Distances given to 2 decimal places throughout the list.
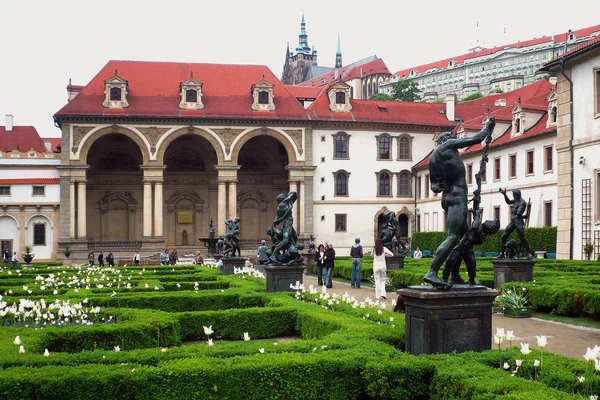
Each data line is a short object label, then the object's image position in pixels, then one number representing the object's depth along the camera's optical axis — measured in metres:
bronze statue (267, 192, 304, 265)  16.70
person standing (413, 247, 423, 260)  42.73
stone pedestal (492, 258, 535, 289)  17.28
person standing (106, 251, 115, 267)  37.76
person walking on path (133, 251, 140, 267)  40.32
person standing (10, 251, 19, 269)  32.38
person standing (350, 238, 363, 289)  22.36
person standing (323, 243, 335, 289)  23.03
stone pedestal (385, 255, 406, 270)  24.59
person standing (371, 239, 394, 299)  18.59
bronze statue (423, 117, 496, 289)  9.09
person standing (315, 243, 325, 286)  24.17
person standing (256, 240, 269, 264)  29.38
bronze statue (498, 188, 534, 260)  18.12
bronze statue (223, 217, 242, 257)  25.47
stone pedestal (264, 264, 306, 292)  16.42
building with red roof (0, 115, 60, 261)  48.59
